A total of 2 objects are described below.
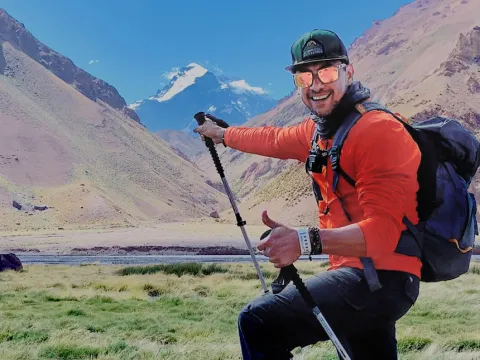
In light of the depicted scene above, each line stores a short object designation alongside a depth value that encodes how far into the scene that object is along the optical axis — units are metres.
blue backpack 3.14
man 2.97
